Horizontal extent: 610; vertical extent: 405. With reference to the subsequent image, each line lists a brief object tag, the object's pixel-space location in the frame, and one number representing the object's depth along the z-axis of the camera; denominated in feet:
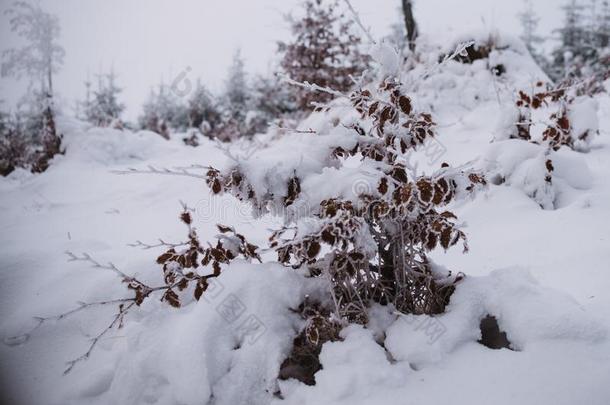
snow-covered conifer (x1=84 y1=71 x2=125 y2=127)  61.44
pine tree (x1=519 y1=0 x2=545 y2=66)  81.16
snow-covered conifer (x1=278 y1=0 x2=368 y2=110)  26.23
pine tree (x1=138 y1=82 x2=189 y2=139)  60.75
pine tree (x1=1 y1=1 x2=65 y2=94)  53.57
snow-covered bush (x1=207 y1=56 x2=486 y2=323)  4.53
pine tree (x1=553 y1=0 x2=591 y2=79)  59.67
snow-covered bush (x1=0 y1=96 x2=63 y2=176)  25.34
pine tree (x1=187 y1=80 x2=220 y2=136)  50.67
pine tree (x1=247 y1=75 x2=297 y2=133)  44.04
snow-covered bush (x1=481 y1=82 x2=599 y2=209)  9.93
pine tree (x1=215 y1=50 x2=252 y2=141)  57.47
